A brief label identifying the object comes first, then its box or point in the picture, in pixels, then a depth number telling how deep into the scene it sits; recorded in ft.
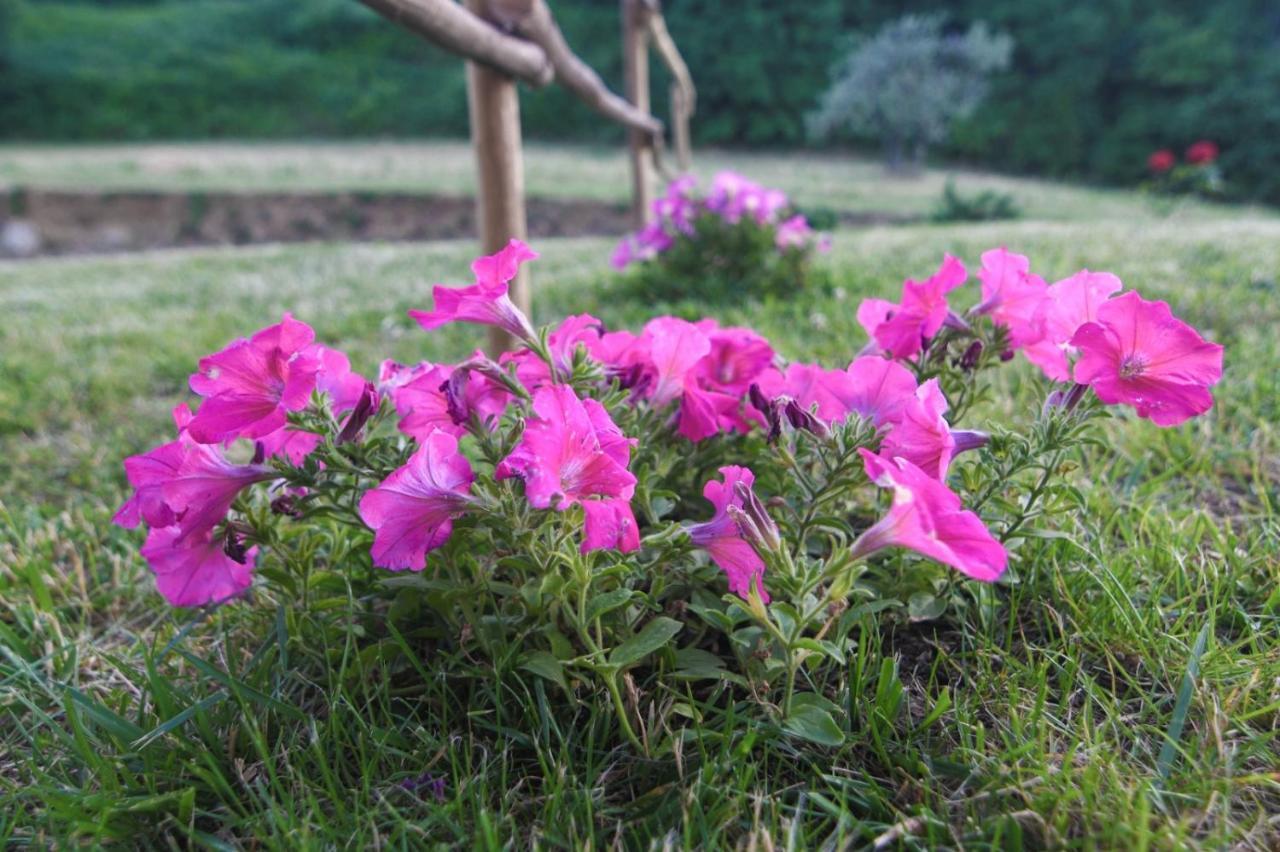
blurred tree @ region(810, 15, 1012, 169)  53.57
